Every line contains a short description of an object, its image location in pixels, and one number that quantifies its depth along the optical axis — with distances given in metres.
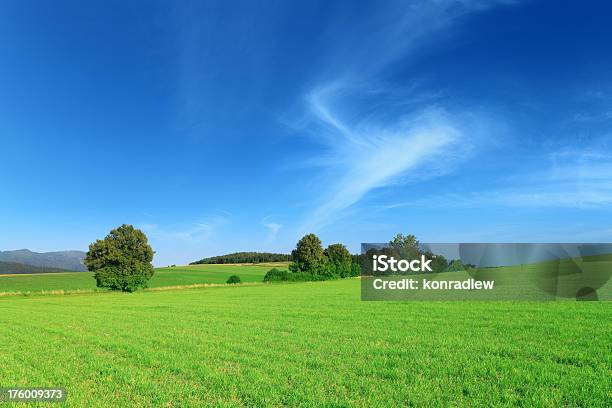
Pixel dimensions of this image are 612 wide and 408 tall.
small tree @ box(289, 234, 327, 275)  100.50
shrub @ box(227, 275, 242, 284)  84.75
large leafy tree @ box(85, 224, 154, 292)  65.88
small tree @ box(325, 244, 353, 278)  107.88
